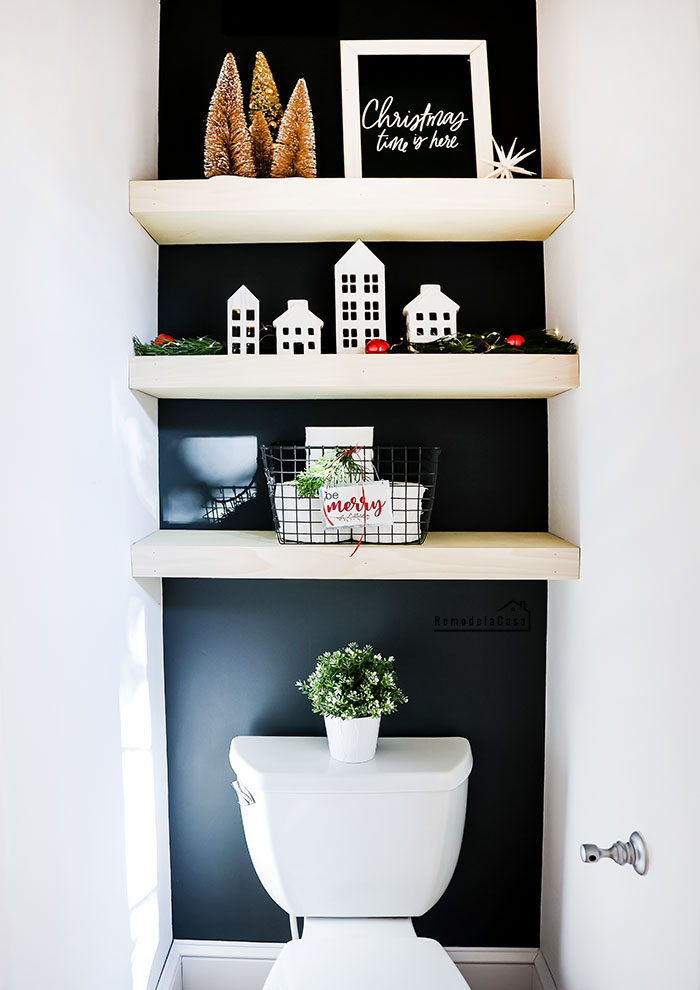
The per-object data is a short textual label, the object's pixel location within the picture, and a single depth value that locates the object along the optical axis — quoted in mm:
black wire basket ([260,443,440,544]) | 1475
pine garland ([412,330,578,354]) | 1440
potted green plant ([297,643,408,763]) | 1535
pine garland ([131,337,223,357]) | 1438
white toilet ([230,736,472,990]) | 1497
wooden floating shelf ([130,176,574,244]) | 1448
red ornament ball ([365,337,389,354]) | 1466
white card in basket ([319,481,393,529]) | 1442
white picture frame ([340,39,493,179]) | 1552
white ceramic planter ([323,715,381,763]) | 1543
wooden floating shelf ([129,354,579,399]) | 1430
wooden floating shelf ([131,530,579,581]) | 1436
